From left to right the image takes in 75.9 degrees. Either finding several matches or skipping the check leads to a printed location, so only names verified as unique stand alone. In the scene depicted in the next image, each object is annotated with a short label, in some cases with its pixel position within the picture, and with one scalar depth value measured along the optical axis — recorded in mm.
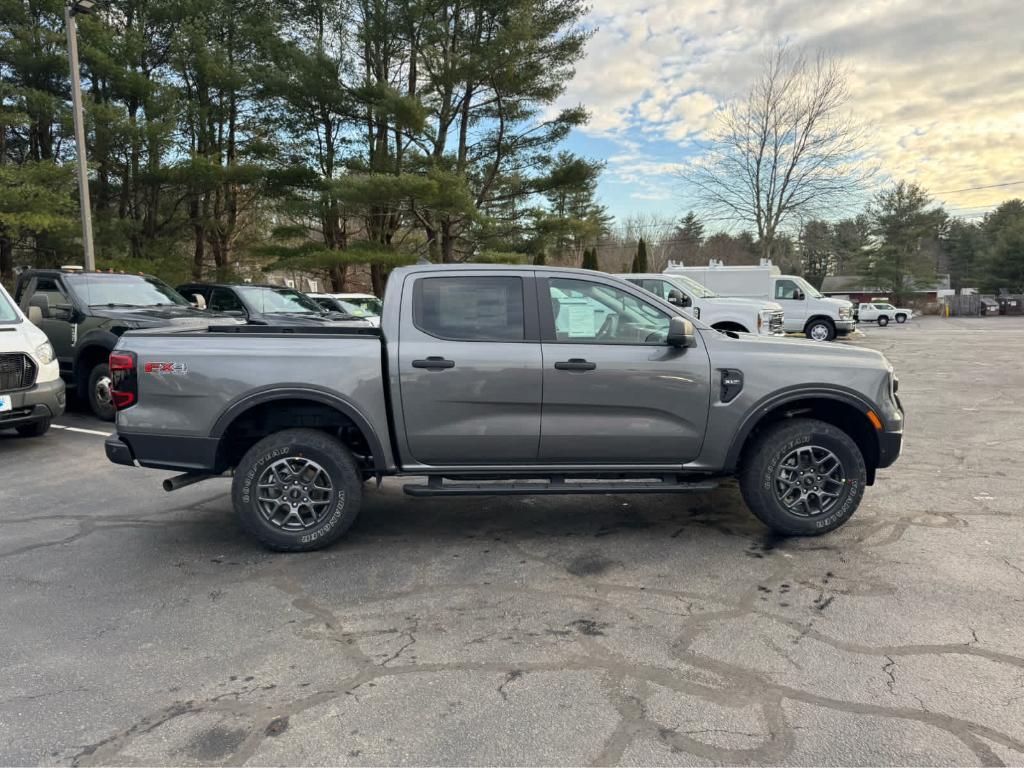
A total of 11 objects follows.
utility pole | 12541
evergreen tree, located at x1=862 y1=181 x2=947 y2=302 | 59250
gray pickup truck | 4211
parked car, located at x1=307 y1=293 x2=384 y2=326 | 16344
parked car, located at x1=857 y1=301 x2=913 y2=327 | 41344
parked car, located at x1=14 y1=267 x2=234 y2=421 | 8469
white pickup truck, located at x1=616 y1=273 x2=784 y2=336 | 13648
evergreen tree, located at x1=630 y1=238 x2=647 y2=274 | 38459
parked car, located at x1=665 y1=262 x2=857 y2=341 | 20406
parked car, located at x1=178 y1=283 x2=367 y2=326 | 11148
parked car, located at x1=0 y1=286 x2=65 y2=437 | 6633
